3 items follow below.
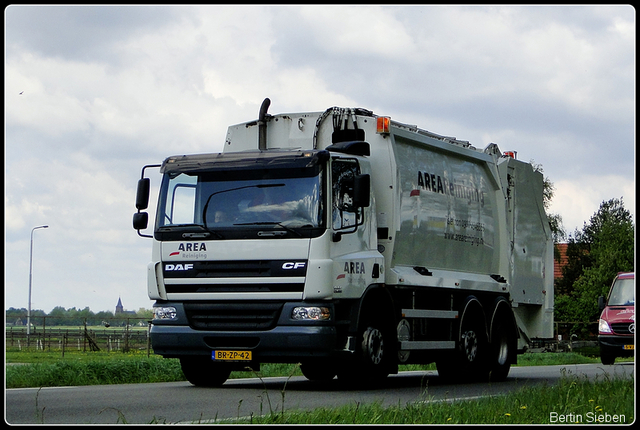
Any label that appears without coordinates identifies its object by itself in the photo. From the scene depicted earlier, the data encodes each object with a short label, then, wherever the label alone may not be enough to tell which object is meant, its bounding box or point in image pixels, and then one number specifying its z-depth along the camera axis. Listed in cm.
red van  2508
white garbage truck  1233
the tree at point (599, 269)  7575
